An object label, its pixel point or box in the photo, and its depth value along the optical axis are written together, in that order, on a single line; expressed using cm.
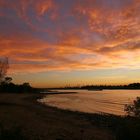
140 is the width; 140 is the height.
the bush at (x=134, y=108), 876
